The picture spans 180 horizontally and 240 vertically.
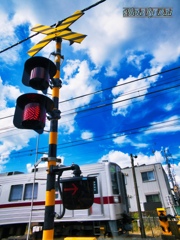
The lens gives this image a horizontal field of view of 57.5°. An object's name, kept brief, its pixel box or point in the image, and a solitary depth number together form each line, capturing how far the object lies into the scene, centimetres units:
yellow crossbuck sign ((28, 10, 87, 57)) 315
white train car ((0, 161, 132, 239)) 693
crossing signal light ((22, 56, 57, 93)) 233
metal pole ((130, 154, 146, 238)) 878
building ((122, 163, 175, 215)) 1872
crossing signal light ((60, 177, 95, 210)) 192
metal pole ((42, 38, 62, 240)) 196
